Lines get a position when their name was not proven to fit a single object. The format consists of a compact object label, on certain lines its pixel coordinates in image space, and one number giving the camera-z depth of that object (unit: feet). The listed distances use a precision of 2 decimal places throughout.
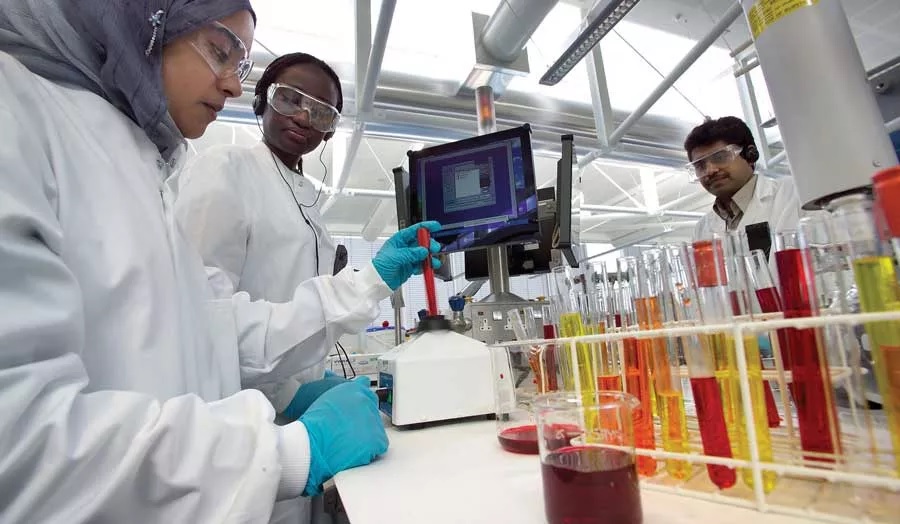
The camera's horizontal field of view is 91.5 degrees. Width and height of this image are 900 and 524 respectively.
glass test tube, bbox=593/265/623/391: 2.18
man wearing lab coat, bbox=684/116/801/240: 7.30
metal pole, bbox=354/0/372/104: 7.72
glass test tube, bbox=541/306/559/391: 2.79
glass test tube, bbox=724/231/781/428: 1.82
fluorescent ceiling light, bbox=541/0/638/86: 6.14
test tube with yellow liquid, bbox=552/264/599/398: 2.29
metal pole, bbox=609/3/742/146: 6.95
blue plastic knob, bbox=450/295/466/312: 3.75
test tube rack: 1.32
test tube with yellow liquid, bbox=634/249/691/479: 1.75
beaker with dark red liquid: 1.39
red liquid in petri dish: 2.23
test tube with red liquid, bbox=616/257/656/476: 1.82
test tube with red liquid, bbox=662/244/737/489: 1.60
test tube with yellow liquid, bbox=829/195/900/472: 1.28
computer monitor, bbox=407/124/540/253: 4.34
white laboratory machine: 2.87
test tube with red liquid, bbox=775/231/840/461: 1.50
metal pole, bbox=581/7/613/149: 10.43
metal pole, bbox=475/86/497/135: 8.95
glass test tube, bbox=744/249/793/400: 1.98
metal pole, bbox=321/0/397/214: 6.43
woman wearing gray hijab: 1.49
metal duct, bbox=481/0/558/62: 7.48
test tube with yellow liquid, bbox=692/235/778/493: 1.54
